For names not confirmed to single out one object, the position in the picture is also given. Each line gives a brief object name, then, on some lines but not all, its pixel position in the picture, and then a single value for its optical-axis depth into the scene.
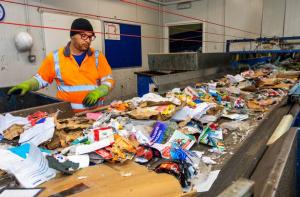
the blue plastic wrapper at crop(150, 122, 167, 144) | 1.14
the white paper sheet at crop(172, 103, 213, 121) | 1.42
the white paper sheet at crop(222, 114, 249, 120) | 1.56
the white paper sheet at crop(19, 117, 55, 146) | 1.12
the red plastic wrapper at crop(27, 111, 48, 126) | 1.33
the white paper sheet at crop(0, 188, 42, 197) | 0.73
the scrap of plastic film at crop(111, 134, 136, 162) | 0.96
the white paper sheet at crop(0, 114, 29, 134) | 1.34
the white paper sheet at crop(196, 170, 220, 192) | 0.84
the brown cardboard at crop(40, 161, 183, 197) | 0.75
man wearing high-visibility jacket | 2.04
